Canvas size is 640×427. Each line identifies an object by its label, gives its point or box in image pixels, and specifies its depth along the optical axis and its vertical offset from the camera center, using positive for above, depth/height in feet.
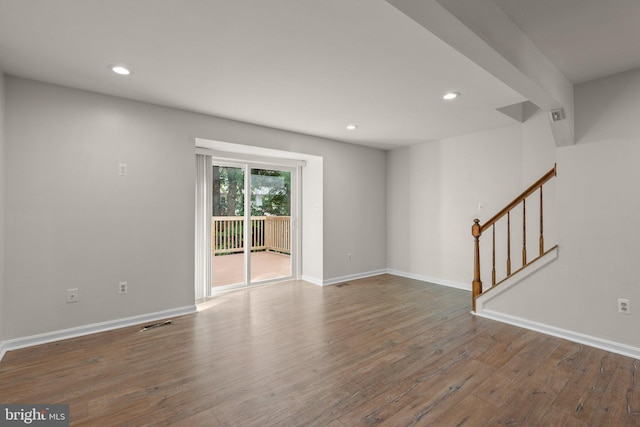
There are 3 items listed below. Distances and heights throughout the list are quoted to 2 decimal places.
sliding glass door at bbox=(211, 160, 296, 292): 14.82 -0.67
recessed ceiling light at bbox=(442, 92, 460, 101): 9.73 +3.76
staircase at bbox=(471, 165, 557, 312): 10.47 -0.93
